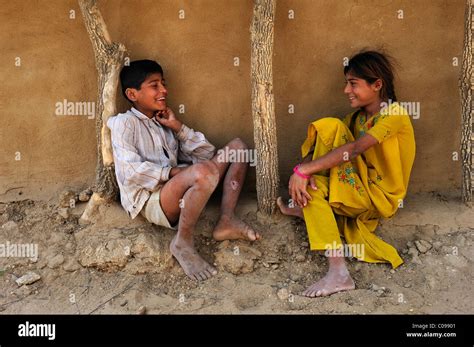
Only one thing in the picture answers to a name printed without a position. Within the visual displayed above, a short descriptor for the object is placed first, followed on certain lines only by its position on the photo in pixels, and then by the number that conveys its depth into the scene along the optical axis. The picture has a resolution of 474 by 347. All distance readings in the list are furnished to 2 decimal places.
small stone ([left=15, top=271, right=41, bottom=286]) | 3.75
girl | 3.61
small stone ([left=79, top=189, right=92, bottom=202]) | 4.12
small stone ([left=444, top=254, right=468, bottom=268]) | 3.64
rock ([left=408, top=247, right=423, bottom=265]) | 3.68
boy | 3.67
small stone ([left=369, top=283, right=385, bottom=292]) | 3.52
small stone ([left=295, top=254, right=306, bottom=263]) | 3.76
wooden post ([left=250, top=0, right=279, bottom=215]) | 3.74
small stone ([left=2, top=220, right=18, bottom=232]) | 4.08
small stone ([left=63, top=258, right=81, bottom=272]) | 3.79
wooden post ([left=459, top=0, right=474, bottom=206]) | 3.79
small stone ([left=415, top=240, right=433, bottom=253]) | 3.73
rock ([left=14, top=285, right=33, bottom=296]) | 3.70
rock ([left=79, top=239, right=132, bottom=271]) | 3.74
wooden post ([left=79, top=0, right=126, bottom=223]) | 3.85
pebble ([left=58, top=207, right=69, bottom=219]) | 4.06
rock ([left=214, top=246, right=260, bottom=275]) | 3.70
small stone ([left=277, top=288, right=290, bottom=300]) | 3.50
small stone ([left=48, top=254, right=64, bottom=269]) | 3.81
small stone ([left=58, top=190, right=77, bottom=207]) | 4.11
